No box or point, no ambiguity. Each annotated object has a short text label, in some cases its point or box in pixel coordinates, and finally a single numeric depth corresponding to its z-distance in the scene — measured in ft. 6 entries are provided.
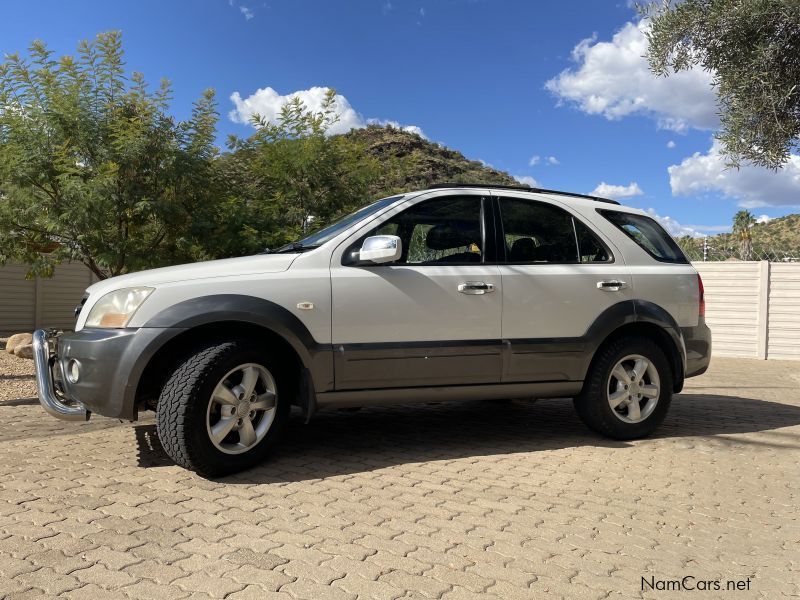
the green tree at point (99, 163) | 24.73
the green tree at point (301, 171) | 29.71
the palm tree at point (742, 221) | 185.86
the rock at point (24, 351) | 33.58
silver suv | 12.59
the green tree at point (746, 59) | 27.48
